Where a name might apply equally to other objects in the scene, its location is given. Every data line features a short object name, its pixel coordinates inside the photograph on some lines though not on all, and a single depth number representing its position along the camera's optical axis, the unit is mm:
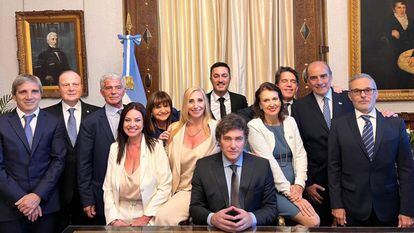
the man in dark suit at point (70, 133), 3930
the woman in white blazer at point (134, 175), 3490
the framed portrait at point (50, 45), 5887
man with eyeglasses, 3379
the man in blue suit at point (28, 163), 3570
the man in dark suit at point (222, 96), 4629
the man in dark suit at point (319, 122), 3922
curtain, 5672
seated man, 3234
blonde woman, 3488
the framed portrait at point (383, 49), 5512
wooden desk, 2566
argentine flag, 5442
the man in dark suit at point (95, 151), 3787
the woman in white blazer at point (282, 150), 3586
